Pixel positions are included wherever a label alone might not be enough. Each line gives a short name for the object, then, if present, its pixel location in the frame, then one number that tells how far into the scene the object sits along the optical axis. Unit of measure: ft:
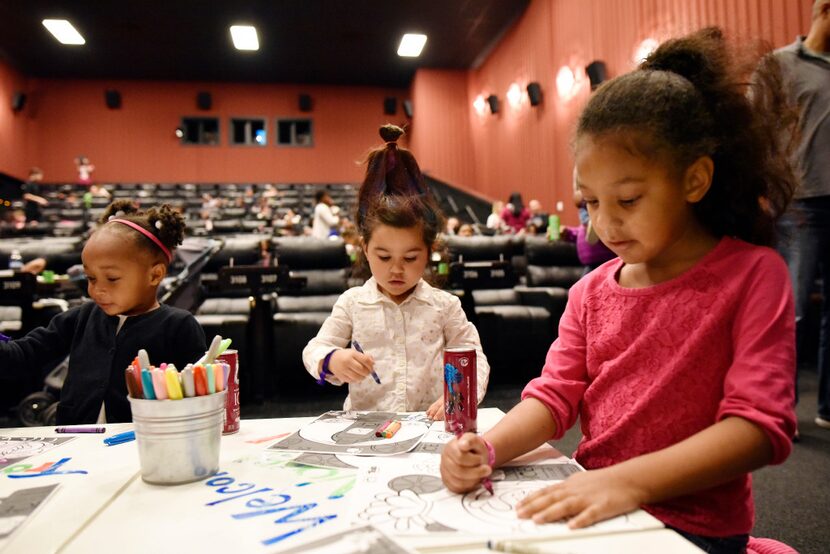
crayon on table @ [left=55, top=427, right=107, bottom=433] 3.09
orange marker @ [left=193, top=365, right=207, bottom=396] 2.35
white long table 1.72
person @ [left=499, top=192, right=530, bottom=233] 28.48
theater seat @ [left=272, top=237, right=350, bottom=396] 10.84
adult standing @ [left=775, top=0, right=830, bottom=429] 6.97
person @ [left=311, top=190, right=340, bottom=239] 20.18
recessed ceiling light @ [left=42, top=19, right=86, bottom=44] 32.68
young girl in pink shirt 2.10
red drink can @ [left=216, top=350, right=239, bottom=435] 3.06
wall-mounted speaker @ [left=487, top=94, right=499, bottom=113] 37.42
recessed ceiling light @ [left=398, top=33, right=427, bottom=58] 35.83
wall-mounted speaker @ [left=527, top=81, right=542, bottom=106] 30.45
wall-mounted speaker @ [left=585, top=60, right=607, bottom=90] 23.72
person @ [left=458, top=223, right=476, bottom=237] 21.33
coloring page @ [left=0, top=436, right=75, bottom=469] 2.68
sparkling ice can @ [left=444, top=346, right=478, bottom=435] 2.90
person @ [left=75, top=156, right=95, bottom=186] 42.39
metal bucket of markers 2.25
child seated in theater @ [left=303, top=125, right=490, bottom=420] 4.59
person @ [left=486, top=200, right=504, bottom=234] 28.00
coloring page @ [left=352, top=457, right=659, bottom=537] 1.81
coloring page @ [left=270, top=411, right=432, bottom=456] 2.69
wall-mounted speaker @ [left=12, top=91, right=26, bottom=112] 41.52
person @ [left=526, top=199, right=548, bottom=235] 22.60
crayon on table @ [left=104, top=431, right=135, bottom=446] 2.88
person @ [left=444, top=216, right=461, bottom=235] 24.90
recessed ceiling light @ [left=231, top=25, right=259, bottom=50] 33.96
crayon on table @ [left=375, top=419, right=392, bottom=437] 2.92
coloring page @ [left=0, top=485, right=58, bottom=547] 1.90
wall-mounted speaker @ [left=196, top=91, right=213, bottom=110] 45.93
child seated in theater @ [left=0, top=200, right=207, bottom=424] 4.12
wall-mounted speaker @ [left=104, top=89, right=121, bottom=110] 45.15
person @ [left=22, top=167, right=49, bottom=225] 32.07
